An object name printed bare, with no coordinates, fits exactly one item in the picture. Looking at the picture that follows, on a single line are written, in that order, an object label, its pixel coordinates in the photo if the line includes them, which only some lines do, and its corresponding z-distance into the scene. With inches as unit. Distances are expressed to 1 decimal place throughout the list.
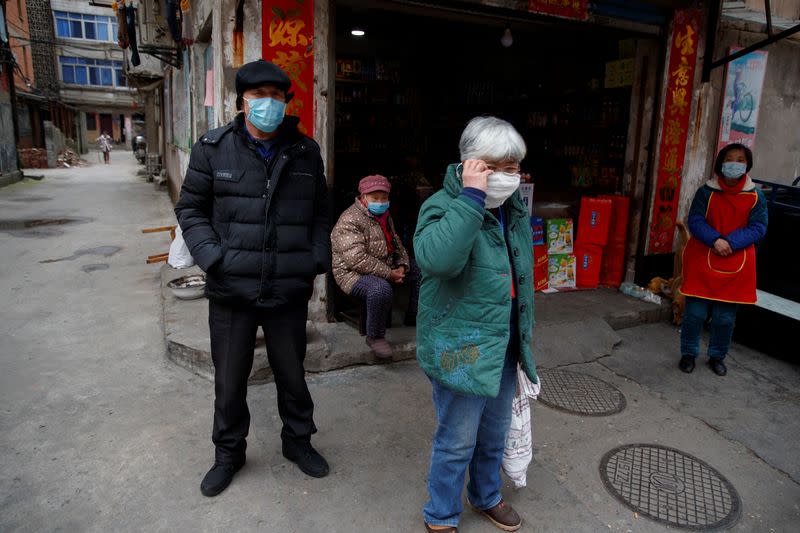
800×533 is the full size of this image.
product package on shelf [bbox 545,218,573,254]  242.2
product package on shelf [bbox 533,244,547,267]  239.0
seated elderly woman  166.2
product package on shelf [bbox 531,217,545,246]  237.5
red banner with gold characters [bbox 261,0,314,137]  161.2
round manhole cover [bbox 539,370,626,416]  153.8
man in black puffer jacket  103.5
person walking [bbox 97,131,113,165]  1236.3
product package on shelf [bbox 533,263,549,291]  239.5
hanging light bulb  232.4
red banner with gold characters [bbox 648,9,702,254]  227.9
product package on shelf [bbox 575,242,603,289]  244.8
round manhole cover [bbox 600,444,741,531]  110.7
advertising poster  247.4
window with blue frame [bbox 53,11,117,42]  1499.8
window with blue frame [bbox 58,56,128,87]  1549.0
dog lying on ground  224.2
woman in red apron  165.8
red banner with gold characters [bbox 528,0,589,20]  203.1
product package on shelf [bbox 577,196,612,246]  237.5
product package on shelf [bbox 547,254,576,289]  243.8
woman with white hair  79.6
